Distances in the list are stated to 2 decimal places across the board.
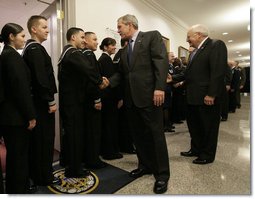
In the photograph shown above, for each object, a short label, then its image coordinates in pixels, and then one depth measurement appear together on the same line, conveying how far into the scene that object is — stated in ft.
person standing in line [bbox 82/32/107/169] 8.09
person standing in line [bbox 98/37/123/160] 9.07
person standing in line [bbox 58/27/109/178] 7.04
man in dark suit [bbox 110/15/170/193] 6.38
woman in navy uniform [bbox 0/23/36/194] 5.39
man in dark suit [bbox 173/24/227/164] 8.07
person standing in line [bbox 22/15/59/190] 6.13
